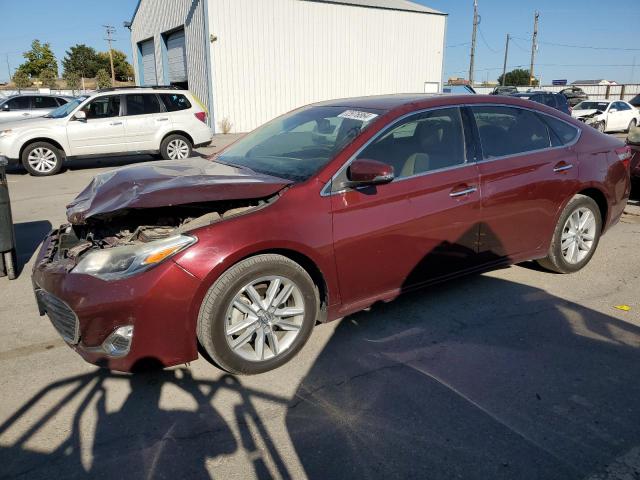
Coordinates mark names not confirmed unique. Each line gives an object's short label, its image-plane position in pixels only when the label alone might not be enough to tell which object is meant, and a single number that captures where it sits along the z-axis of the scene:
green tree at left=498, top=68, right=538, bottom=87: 83.88
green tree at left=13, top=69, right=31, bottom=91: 53.90
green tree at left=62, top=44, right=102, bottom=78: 75.81
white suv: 11.13
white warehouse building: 21.20
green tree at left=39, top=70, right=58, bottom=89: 57.84
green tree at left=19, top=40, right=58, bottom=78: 62.78
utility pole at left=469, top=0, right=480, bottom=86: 41.03
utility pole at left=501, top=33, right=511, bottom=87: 63.31
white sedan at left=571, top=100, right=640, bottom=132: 20.69
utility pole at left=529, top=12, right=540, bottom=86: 57.84
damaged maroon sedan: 2.81
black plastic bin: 4.77
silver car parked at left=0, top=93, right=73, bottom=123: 15.90
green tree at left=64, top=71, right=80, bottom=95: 56.38
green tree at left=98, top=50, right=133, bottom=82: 79.38
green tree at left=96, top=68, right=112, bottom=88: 54.62
